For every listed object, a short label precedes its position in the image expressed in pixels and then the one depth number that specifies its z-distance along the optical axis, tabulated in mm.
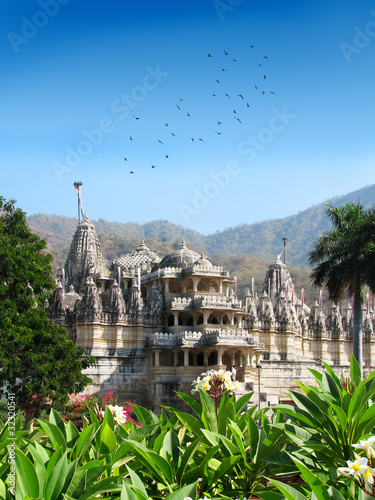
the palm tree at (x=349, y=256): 33625
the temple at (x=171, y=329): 42469
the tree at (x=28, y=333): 29875
